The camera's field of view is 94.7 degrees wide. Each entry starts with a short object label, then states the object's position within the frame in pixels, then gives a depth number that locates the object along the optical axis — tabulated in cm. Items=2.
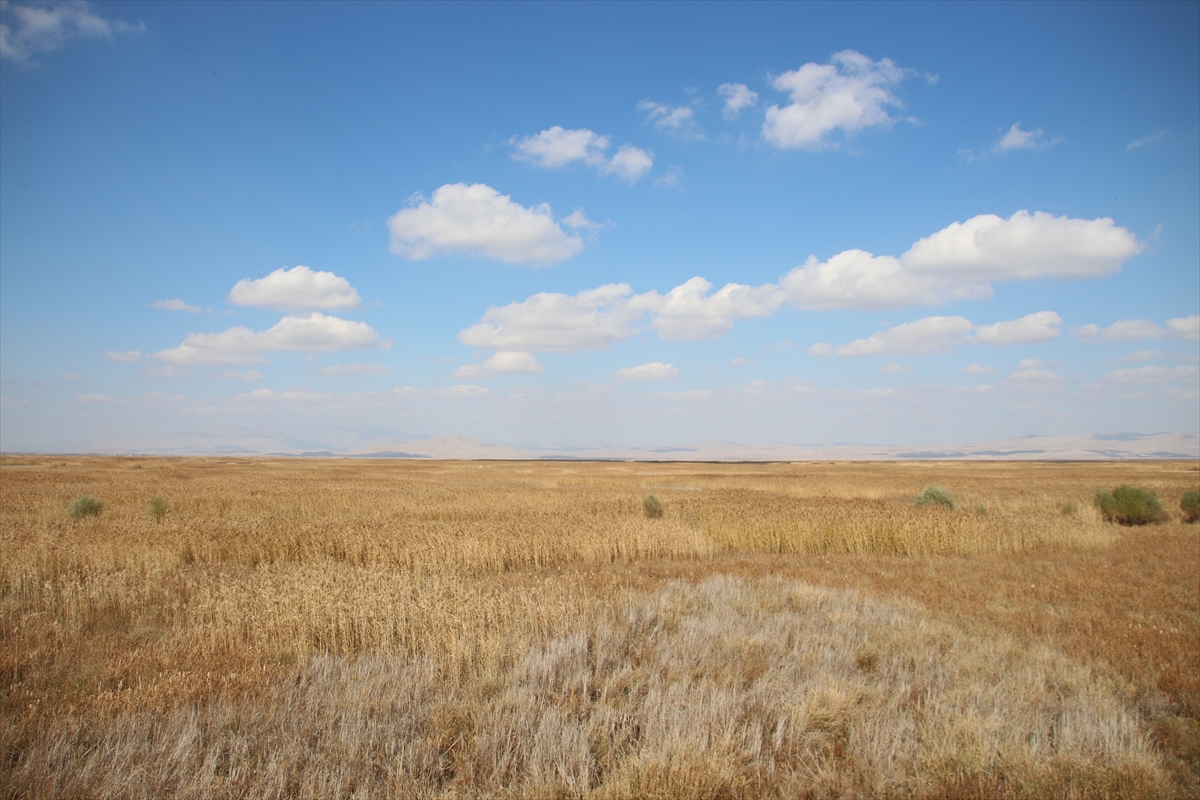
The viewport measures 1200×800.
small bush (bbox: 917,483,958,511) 2442
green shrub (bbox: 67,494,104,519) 1909
